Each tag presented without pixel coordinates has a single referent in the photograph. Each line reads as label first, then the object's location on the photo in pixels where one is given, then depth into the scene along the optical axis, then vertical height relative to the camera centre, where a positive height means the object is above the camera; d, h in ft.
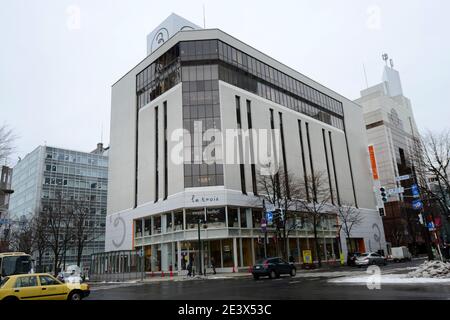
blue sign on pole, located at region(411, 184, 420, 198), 89.73 +13.38
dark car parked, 89.12 -4.15
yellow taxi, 44.83 -3.19
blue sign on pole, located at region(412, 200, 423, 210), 94.89 +10.39
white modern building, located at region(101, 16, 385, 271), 138.51 +49.11
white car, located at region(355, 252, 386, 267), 128.06 -4.77
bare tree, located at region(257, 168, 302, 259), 129.59 +23.46
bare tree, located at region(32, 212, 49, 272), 161.17 +14.30
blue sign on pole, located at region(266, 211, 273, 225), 115.14 +11.15
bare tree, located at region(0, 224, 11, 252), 171.88 +10.99
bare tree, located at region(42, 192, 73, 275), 160.25 +21.00
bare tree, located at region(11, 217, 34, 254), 175.83 +13.54
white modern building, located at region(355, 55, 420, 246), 276.21 +96.68
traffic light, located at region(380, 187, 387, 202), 79.05 +11.43
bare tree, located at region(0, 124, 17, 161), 75.05 +24.31
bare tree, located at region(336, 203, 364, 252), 184.79 +18.37
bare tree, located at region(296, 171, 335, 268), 155.97 +26.12
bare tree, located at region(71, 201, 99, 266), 170.12 +21.18
